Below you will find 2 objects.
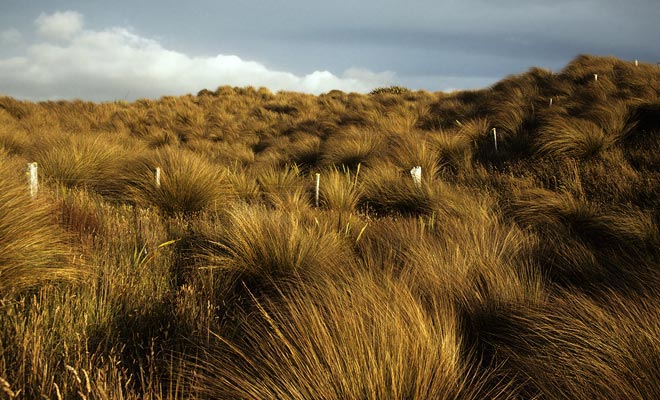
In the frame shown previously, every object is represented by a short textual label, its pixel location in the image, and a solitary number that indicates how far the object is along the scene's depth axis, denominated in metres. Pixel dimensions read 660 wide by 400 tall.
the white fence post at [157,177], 5.57
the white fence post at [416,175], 6.45
